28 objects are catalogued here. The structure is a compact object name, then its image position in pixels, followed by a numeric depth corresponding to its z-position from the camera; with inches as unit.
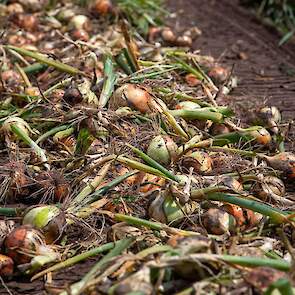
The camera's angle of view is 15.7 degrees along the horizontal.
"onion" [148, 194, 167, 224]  135.2
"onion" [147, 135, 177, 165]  152.3
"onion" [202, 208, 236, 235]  131.4
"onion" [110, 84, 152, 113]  171.7
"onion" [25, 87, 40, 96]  199.4
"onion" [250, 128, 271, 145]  170.9
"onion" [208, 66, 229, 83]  231.4
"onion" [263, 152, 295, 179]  158.0
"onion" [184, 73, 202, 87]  220.8
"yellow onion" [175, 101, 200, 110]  176.9
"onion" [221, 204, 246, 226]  135.8
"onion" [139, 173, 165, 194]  146.5
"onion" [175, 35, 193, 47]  283.8
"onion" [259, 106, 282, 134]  188.5
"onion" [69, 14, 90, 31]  276.1
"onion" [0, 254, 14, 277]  126.2
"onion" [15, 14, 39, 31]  278.8
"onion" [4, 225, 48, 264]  126.9
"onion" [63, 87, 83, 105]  175.4
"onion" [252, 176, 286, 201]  141.0
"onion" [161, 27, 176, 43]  281.5
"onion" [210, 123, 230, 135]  175.9
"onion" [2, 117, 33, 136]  164.2
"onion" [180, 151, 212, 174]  153.0
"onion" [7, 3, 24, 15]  284.9
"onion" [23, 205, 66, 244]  132.1
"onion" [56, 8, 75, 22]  284.2
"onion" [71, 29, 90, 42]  261.0
